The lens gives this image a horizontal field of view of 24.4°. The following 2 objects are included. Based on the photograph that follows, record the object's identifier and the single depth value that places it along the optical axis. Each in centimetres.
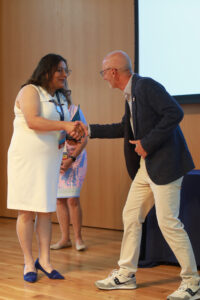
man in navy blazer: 254
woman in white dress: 287
